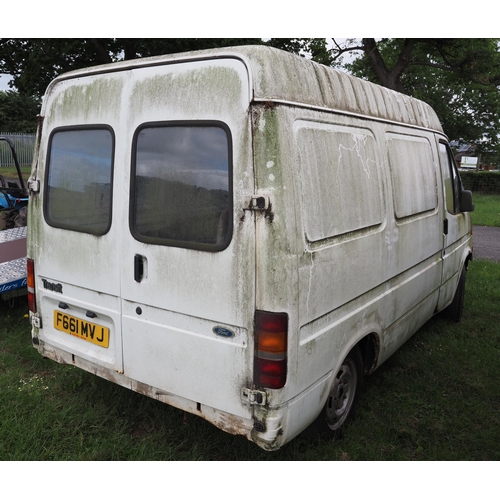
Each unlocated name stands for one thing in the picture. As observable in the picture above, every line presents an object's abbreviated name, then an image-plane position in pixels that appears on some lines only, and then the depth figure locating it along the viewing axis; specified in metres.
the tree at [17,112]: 28.31
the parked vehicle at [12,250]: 4.79
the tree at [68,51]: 12.98
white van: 2.39
